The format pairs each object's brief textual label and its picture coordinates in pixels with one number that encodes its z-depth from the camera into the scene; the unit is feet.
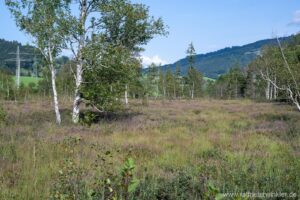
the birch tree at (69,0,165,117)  66.64
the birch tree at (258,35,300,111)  57.40
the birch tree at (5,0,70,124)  65.16
